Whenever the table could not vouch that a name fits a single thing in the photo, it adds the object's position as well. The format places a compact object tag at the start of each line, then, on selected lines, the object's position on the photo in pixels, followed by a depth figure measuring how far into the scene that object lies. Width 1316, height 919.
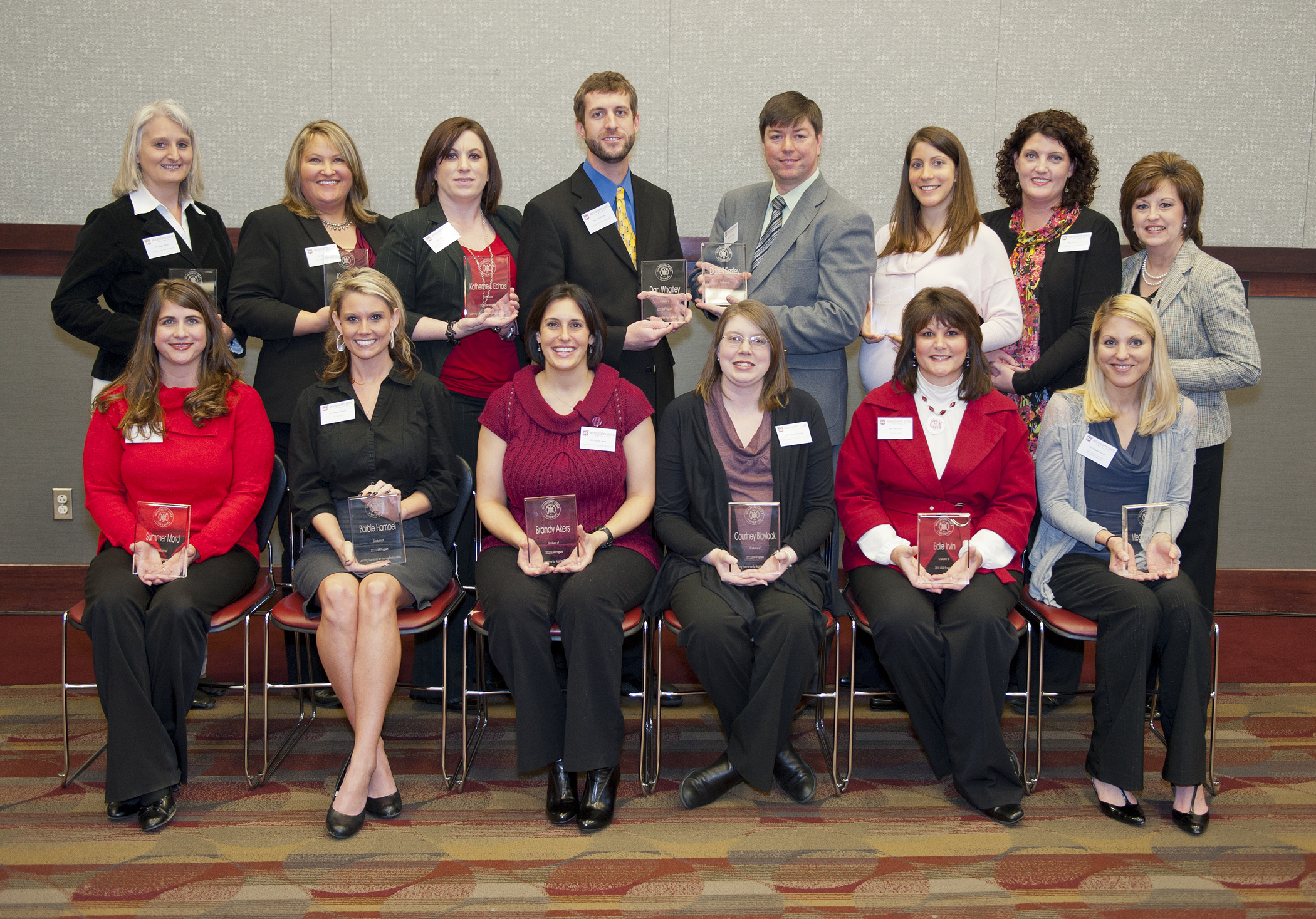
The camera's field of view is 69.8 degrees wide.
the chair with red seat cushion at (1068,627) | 2.85
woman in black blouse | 2.77
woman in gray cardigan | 2.73
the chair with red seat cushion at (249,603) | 2.85
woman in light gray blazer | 3.20
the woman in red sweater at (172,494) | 2.72
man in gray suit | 3.23
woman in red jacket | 2.74
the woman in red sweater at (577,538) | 2.72
